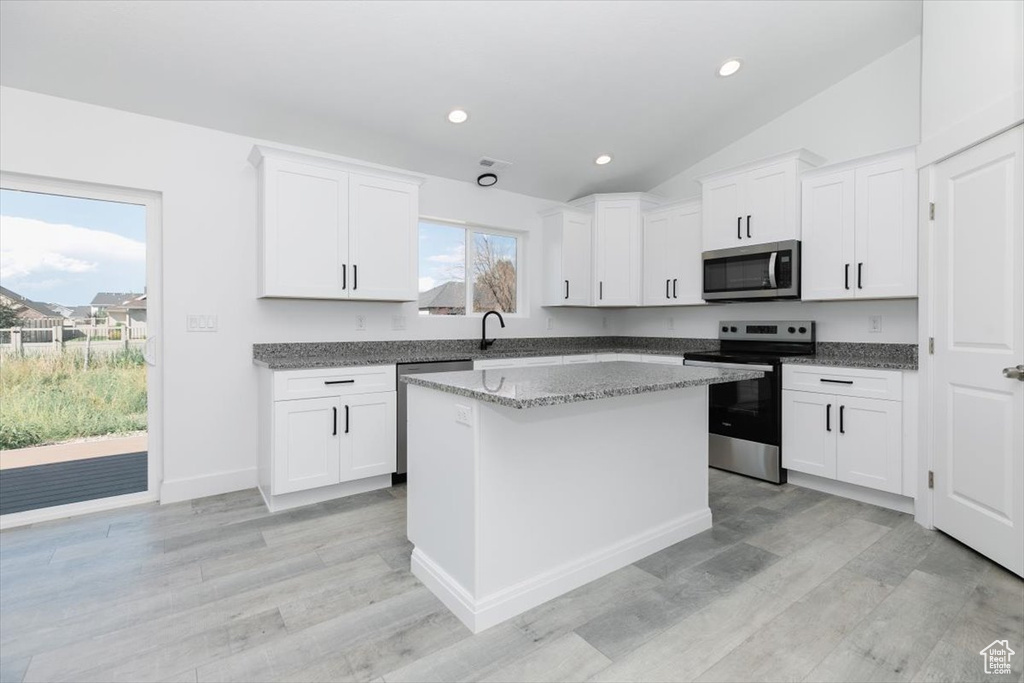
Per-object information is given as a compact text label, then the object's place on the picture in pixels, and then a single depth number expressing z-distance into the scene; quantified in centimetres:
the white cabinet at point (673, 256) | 432
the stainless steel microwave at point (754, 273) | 353
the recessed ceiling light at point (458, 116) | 345
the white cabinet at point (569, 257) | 472
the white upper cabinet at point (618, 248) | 472
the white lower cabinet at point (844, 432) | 296
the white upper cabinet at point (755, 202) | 353
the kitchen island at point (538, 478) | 183
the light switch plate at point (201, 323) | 319
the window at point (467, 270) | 443
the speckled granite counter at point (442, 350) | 333
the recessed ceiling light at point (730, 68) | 330
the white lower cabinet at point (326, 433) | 298
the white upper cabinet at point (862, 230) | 301
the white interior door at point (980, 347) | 220
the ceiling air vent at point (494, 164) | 411
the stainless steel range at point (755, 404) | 346
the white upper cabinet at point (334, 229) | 316
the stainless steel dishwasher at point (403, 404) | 341
